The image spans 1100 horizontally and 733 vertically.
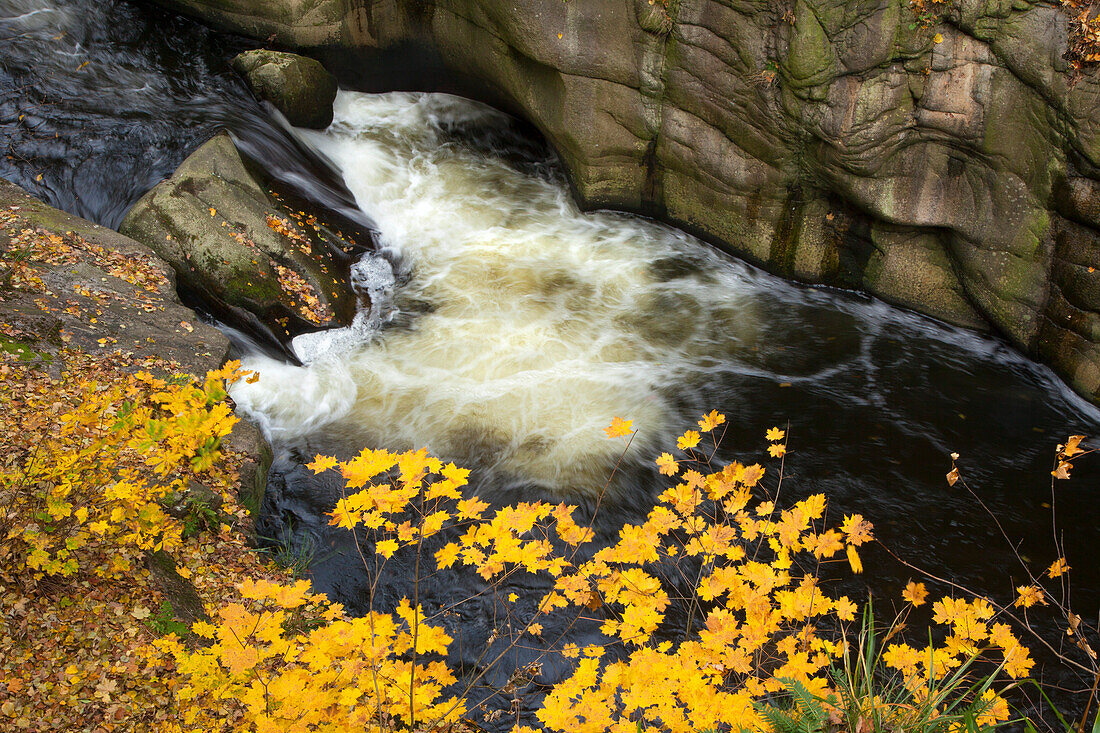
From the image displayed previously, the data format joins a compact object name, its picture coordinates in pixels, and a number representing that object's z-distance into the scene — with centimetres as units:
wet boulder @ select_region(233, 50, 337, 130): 830
